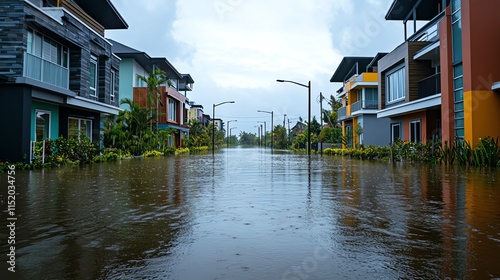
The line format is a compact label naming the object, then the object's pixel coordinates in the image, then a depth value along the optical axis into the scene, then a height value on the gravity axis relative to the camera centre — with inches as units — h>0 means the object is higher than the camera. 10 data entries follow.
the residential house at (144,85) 1456.7 +253.2
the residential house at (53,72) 629.0 +148.5
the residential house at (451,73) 712.4 +156.9
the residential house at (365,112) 1487.5 +143.7
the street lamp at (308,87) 1476.4 +231.4
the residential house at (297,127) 4254.9 +245.4
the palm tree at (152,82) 1258.3 +219.5
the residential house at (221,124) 5585.1 +370.1
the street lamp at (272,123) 3055.6 +211.9
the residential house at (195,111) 3127.5 +320.0
